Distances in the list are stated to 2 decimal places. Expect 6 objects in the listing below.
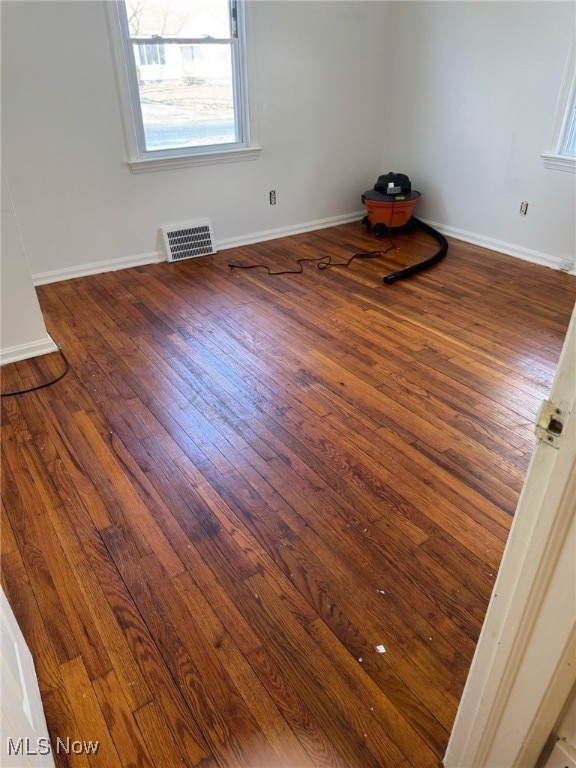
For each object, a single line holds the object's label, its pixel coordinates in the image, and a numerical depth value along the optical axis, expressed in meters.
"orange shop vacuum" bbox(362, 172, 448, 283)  4.41
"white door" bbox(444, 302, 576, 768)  0.67
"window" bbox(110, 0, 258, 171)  3.39
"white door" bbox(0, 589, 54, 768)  0.86
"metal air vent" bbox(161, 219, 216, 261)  4.02
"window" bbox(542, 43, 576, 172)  3.50
